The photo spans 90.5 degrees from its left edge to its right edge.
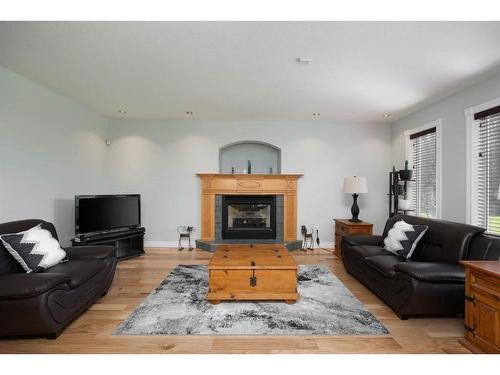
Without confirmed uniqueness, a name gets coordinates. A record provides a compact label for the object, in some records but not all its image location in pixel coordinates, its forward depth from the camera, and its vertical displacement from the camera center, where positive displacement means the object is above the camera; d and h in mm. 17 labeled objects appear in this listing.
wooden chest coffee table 2600 -997
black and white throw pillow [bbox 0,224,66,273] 2266 -592
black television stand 3855 -885
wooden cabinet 1753 -888
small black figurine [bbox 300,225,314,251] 5055 -1066
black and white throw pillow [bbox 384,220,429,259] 2867 -607
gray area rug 2156 -1243
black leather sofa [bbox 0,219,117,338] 1870 -885
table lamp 4504 +5
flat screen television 3881 -439
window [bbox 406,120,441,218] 3900 +334
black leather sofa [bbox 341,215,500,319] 2266 -822
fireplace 5086 -617
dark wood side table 4285 -727
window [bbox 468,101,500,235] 2979 +249
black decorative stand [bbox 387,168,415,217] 4378 -29
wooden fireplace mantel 5051 +0
